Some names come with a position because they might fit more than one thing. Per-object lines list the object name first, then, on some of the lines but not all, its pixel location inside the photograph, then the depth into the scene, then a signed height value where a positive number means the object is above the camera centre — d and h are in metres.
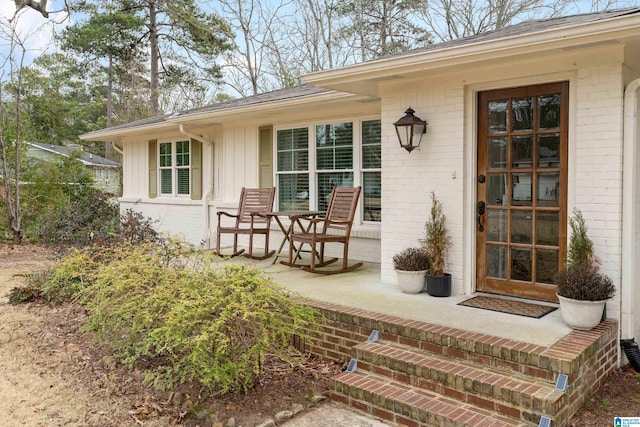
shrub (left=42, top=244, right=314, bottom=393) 3.11 -0.83
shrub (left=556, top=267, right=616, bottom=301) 3.46 -0.61
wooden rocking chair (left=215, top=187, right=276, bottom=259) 6.89 -0.16
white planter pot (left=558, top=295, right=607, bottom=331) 3.43 -0.80
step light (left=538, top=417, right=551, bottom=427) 2.65 -1.19
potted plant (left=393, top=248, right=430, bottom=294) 4.60 -0.67
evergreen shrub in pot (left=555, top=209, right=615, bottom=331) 3.44 -0.62
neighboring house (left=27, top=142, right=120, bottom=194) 19.10 +1.50
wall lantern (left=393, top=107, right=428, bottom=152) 4.61 +0.65
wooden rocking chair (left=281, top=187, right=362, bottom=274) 5.66 -0.33
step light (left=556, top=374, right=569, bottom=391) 2.80 -1.04
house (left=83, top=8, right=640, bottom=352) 3.67 +0.45
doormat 3.88 -0.88
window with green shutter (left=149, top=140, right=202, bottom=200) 8.94 +0.57
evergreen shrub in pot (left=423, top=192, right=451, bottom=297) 4.49 -0.47
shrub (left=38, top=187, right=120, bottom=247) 6.23 -0.34
